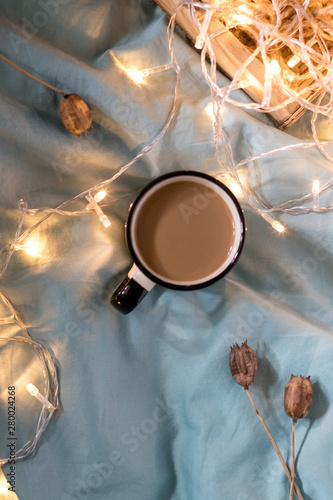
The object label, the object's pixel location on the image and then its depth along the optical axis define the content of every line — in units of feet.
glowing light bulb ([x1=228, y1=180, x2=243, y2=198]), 2.70
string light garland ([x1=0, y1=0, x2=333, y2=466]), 2.27
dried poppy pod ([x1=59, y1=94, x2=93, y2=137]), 2.44
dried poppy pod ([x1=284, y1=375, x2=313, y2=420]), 2.48
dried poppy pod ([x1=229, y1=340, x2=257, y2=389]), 2.52
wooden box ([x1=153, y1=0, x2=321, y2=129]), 2.39
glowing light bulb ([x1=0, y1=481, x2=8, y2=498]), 2.55
